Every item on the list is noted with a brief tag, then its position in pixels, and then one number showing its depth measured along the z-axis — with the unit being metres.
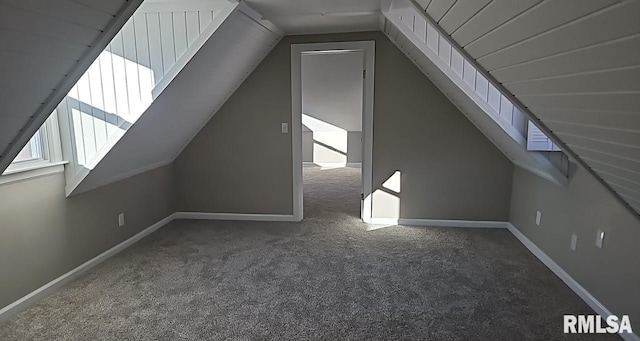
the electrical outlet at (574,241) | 2.47
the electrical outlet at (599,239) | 2.20
